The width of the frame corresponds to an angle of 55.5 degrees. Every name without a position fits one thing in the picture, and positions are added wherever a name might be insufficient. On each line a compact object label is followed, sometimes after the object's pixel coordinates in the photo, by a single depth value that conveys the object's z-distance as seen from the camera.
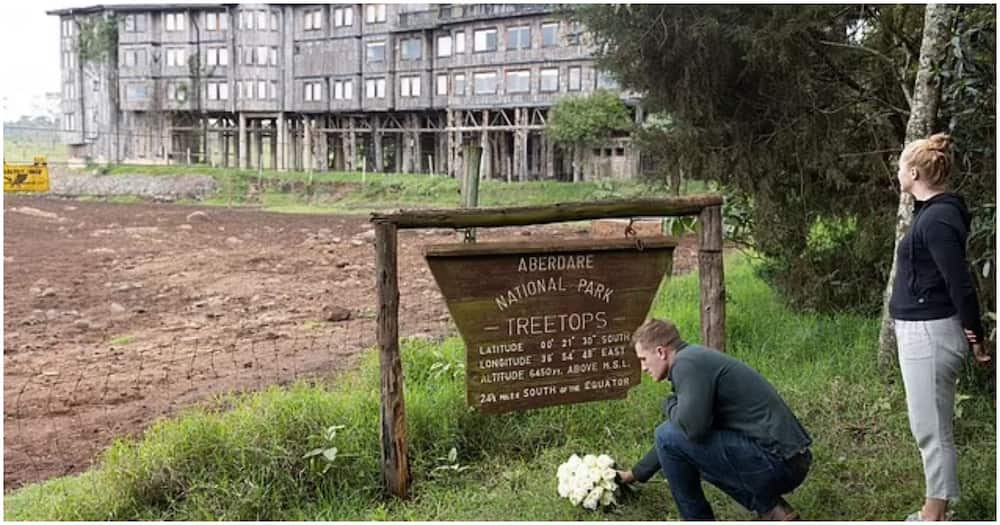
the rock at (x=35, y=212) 31.82
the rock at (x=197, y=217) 30.47
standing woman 3.90
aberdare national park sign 5.13
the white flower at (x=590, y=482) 4.58
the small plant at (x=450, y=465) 5.20
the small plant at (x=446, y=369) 6.51
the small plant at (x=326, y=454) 4.89
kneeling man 3.98
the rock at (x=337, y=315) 13.33
